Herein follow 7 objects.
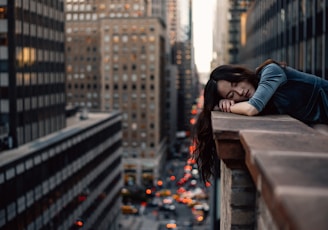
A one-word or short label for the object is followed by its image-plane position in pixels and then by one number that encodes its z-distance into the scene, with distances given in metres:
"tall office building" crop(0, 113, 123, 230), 35.12
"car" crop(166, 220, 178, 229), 67.47
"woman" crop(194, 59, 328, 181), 6.05
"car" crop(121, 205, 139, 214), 83.06
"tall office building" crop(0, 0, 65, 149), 40.44
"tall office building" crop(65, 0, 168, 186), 108.69
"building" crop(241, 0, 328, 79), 27.56
